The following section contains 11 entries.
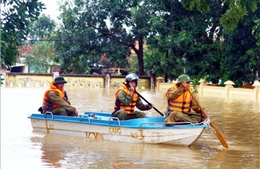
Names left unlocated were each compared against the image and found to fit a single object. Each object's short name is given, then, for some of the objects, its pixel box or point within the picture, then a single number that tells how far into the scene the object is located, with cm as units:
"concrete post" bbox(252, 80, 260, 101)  2920
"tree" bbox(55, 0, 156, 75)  4044
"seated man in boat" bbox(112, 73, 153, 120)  1177
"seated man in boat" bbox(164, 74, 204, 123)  1118
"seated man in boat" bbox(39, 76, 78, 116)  1220
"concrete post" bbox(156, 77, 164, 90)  4012
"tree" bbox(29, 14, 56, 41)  4938
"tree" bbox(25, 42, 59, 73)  4878
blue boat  1103
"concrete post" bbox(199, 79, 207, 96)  3388
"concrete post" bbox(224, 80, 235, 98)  3139
